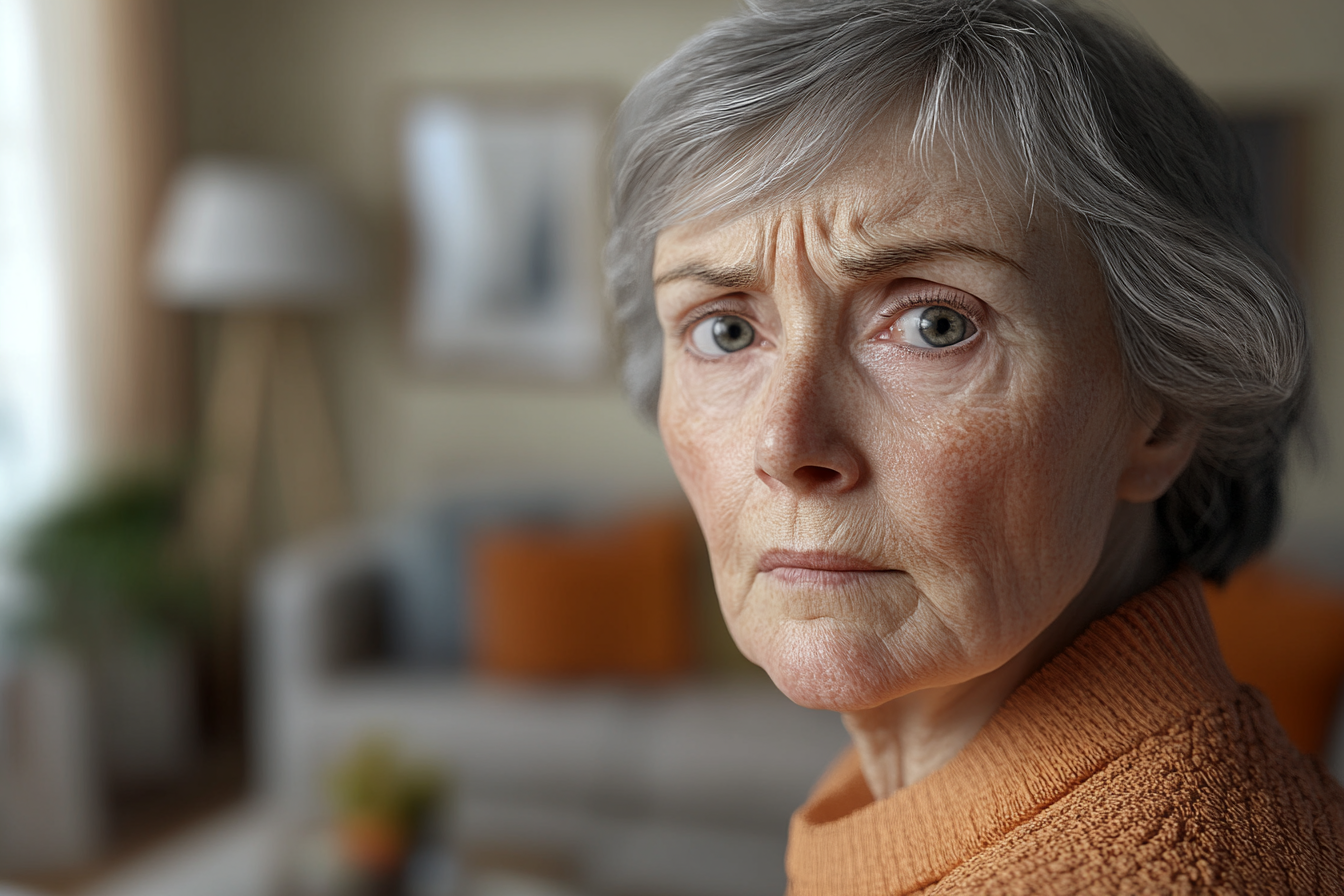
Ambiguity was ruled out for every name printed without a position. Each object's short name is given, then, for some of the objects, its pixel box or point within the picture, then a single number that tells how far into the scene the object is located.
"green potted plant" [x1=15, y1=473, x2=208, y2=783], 3.04
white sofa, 2.46
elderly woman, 0.50
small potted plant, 2.09
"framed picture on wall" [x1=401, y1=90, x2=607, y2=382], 3.71
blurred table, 2.17
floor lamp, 3.32
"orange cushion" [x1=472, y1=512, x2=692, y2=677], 2.86
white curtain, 3.37
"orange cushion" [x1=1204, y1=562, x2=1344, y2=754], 2.04
